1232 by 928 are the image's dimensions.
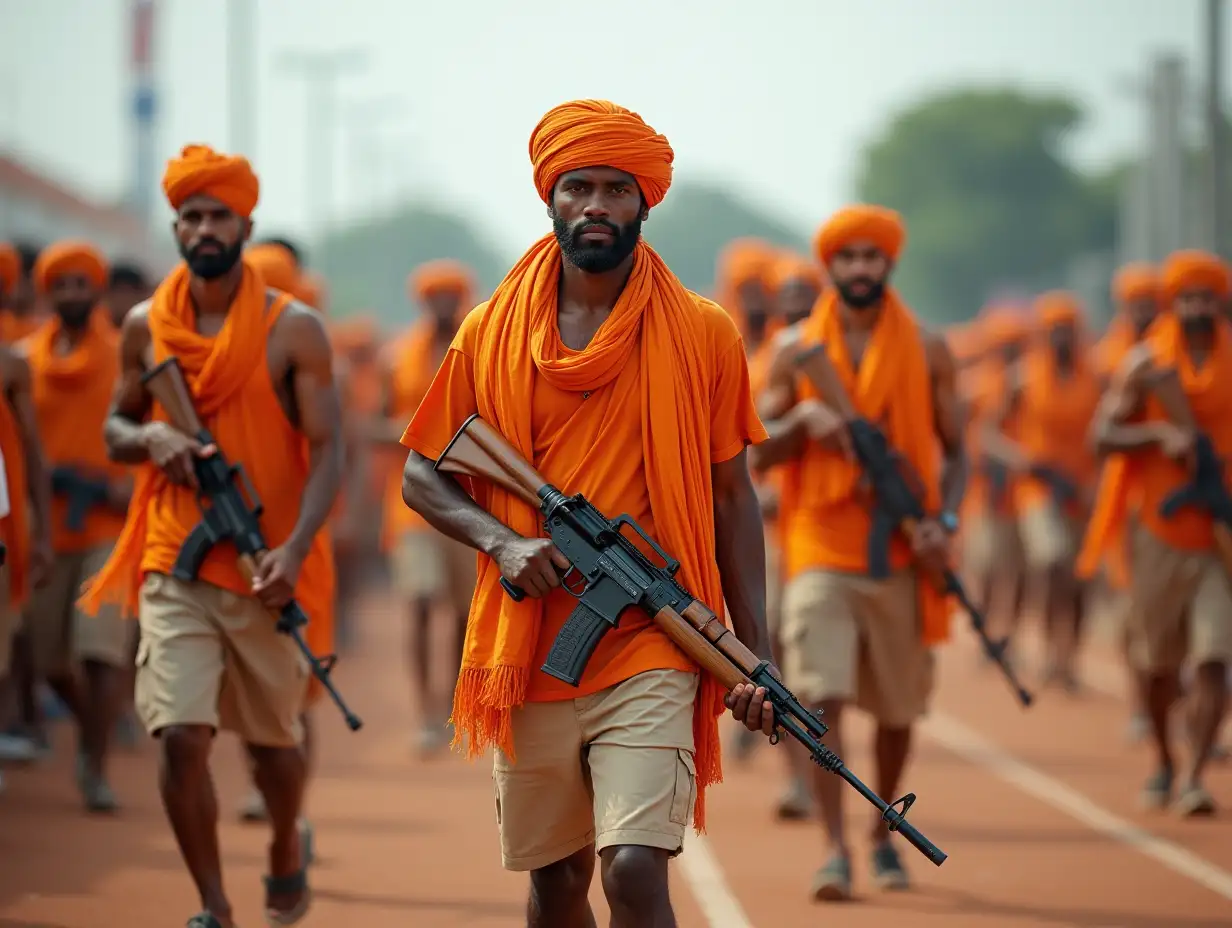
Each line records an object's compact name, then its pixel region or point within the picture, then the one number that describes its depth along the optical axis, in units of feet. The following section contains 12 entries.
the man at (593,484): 20.26
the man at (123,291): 42.39
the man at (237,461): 25.98
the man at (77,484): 36.01
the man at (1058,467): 53.52
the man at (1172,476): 36.58
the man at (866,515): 30.83
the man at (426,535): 44.93
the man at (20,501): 30.96
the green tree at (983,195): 419.74
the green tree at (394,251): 531.91
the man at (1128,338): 40.60
